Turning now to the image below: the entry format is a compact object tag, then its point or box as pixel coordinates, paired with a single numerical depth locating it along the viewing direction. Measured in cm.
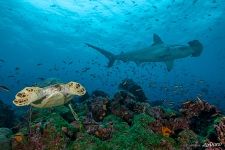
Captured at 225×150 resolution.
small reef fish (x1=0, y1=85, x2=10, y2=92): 434
